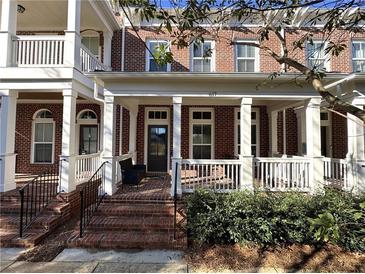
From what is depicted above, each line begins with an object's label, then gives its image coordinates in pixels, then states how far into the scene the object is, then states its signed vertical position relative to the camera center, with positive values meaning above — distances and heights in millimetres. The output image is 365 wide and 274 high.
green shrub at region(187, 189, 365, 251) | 5477 -1468
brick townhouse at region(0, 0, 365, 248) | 7641 +1489
